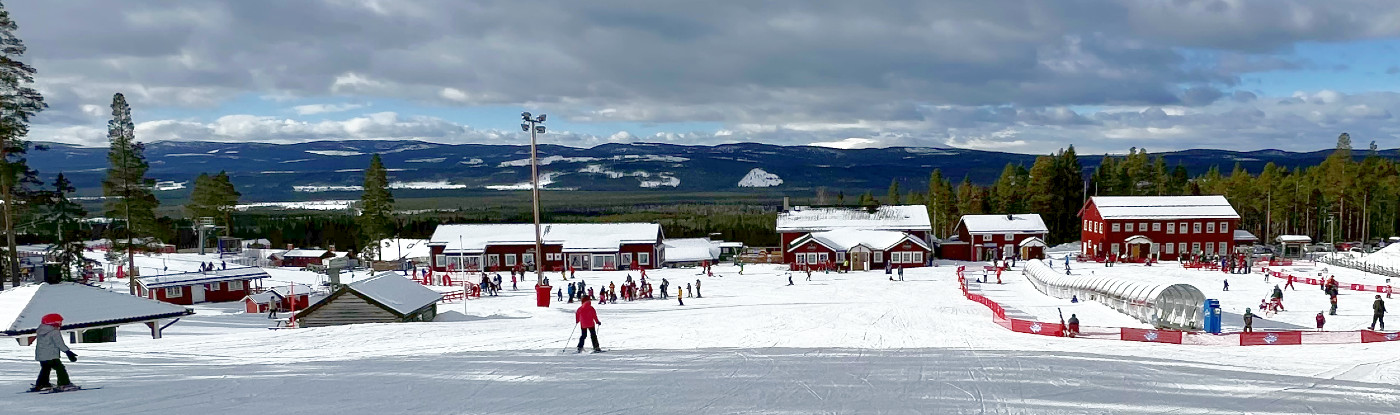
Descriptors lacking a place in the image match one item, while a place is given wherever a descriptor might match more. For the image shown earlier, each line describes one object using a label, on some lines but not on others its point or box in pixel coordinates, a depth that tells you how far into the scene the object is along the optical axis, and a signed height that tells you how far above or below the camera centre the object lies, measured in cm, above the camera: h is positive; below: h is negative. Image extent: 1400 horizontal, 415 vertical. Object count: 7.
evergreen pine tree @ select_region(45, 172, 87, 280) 3897 -163
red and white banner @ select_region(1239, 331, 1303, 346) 1908 -391
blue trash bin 2239 -394
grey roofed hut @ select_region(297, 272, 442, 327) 2453 -344
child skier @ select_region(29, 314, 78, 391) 1036 -181
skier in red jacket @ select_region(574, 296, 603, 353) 1492 -238
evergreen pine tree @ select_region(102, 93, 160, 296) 4356 +117
